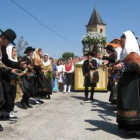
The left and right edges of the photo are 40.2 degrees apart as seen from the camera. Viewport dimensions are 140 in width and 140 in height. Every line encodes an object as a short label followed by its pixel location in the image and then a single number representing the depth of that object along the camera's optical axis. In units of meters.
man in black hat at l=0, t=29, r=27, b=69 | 3.85
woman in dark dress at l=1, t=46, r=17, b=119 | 4.32
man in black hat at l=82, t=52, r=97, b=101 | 7.14
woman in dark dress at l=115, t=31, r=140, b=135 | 3.34
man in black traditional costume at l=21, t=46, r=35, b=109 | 5.69
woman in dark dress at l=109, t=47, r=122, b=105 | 5.74
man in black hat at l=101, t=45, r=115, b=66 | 5.55
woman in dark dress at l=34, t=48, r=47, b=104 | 6.27
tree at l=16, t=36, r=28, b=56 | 17.33
